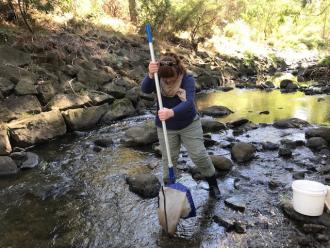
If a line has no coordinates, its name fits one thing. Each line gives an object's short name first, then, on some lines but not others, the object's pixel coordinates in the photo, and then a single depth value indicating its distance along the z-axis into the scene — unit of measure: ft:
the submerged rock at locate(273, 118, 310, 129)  33.50
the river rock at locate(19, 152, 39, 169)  25.07
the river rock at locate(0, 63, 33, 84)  33.45
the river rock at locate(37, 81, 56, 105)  34.24
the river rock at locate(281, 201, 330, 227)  15.61
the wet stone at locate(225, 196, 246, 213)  17.55
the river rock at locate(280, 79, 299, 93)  58.20
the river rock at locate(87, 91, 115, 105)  37.69
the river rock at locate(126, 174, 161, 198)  19.90
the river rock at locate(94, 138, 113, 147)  29.76
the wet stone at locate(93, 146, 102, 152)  28.46
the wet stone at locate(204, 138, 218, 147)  28.91
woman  15.43
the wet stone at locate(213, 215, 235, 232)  15.93
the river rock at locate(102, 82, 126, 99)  41.47
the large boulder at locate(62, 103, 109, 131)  33.58
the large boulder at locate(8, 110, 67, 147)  28.96
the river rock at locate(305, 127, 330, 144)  27.86
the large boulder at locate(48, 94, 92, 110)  34.01
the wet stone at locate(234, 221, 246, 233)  15.59
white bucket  15.42
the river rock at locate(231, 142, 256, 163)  24.70
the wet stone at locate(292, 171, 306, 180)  21.33
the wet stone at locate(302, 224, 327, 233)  15.11
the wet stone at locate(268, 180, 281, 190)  20.21
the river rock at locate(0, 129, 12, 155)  26.58
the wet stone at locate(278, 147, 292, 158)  25.14
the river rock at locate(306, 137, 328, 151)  26.53
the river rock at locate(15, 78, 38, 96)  32.76
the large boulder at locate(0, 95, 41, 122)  30.22
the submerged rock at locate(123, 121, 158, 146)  29.40
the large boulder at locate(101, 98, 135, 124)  37.60
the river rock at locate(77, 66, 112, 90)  40.60
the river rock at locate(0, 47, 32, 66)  35.40
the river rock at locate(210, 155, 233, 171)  22.82
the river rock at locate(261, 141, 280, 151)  27.07
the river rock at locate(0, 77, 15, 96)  31.94
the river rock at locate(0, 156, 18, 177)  23.80
